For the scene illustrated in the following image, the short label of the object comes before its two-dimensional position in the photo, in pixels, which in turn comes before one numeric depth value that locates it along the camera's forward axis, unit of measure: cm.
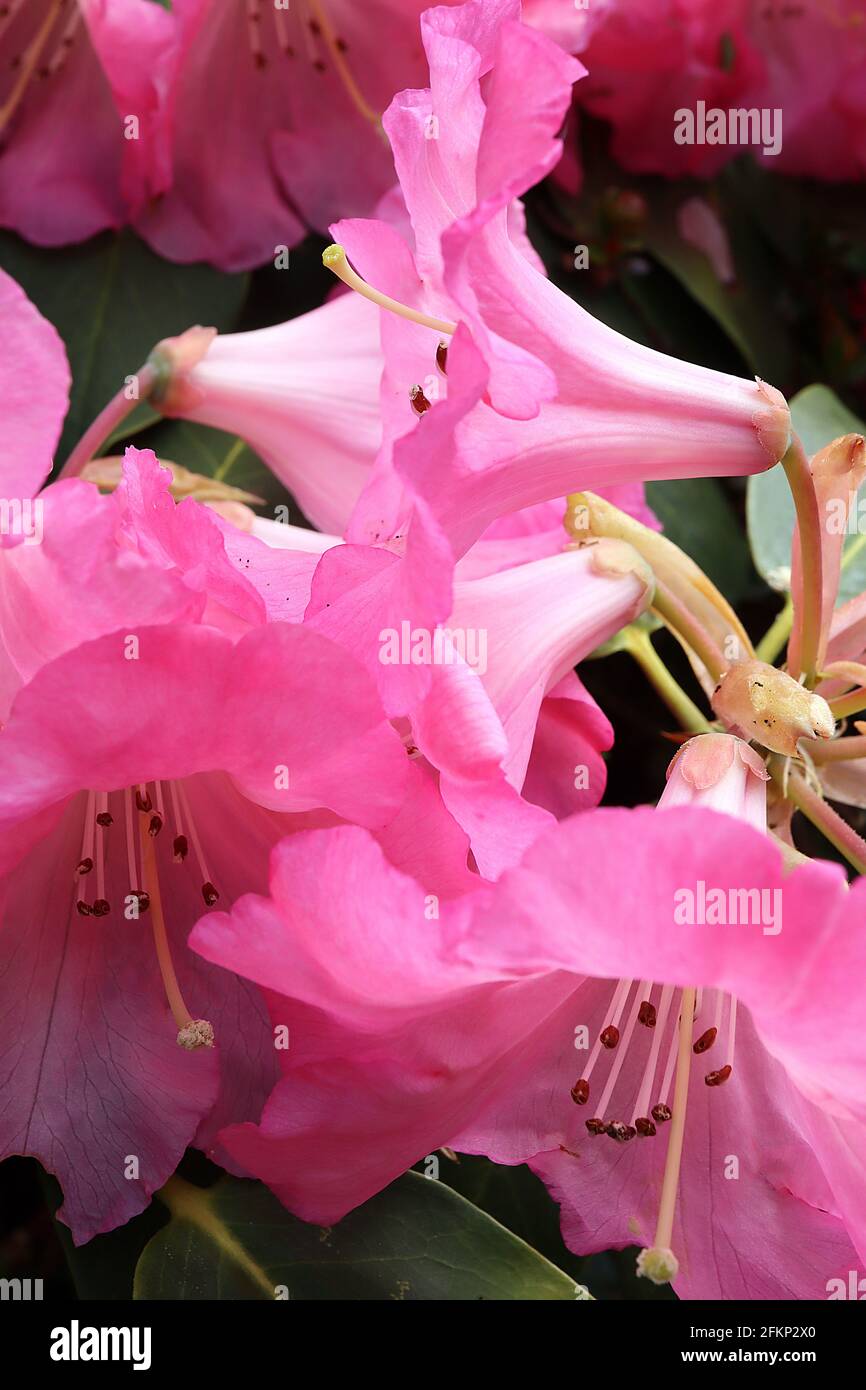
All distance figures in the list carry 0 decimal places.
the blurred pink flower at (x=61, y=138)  50
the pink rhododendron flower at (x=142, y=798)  36
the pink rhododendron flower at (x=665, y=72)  54
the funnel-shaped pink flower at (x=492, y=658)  36
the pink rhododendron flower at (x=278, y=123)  51
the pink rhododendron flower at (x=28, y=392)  41
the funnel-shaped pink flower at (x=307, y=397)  45
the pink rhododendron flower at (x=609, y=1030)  34
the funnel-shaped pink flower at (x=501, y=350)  36
